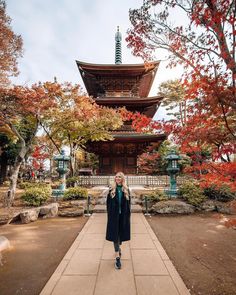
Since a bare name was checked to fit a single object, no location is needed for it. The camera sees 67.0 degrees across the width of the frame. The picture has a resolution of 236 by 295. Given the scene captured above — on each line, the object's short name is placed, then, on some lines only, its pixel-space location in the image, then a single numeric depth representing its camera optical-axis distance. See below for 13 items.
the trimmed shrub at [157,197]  9.54
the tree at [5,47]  10.81
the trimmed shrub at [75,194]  10.23
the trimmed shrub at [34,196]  9.18
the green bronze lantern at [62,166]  11.45
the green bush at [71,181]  13.41
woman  3.64
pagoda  19.84
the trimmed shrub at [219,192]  9.89
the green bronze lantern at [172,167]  10.74
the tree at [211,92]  3.32
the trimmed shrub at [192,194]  9.33
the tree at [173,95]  28.42
